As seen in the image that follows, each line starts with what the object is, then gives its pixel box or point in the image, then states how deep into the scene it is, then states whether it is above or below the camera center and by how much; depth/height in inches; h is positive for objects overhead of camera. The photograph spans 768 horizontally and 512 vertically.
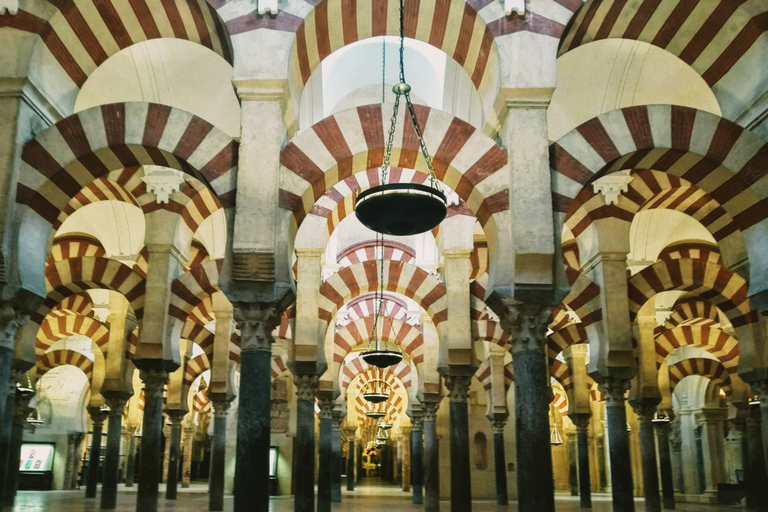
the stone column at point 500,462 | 597.3 -14.8
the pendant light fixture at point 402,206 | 229.1 +75.7
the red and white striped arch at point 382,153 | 267.6 +107.7
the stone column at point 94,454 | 579.2 -8.8
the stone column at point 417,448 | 668.1 -3.8
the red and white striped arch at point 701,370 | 651.4 +67.2
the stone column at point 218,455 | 447.5 -7.7
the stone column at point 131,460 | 869.5 -21.1
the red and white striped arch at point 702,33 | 277.6 +162.7
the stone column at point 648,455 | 405.4 -6.0
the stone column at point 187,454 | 921.5 -13.9
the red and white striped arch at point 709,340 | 568.1 +82.7
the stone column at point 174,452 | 564.7 -7.0
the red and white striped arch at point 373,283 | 471.5 +104.4
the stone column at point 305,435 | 402.6 +5.2
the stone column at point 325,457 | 462.6 -9.8
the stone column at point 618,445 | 349.1 -0.2
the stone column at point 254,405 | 244.2 +13.2
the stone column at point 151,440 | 344.5 +1.6
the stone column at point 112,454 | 418.0 -6.6
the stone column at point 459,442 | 398.0 +1.2
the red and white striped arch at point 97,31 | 273.4 +163.3
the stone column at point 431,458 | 493.0 -10.1
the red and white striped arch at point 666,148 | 259.9 +105.9
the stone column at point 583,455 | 550.9 -8.6
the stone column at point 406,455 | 991.4 -15.0
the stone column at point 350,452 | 947.5 -10.7
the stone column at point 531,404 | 243.0 +13.7
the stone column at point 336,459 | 667.4 -16.3
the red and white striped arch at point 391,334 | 606.5 +91.2
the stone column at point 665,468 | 534.0 -17.4
